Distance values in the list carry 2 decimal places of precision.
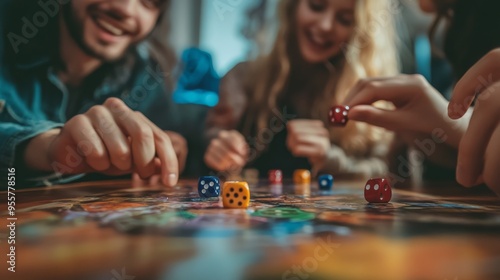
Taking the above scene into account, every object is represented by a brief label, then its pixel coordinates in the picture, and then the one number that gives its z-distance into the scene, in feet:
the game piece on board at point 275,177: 1.79
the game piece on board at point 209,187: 1.12
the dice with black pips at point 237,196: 0.92
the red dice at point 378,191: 1.03
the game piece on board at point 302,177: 1.77
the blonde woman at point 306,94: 2.30
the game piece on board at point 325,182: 1.46
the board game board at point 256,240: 0.49
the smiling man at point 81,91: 1.22
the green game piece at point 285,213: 0.80
